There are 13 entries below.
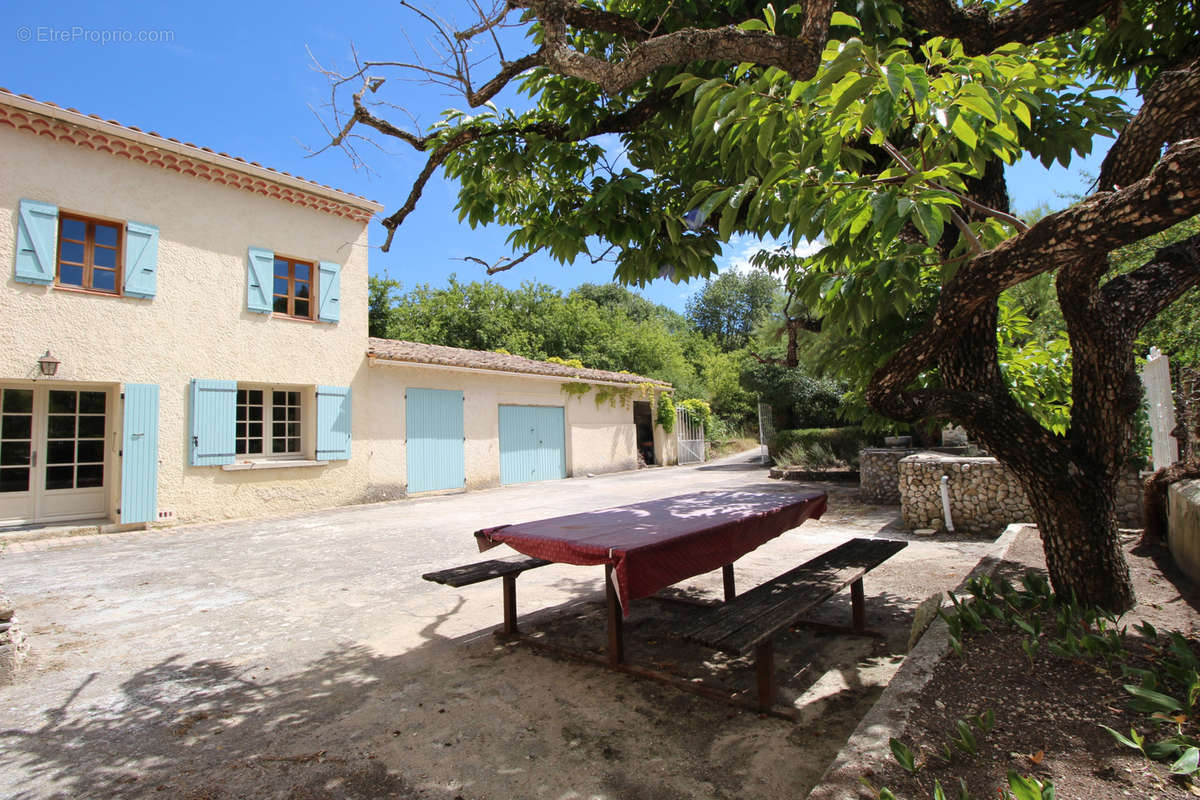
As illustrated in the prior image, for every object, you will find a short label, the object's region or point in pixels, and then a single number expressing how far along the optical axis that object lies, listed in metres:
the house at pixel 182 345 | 8.52
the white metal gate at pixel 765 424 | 20.47
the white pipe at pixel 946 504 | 7.34
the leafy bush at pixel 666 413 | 20.78
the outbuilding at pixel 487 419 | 12.52
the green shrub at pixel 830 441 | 15.19
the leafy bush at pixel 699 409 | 22.59
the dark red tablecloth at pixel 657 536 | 3.02
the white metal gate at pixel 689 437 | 21.94
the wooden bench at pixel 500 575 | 3.80
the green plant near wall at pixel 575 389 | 17.11
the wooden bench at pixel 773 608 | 2.65
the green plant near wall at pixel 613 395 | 18.30
